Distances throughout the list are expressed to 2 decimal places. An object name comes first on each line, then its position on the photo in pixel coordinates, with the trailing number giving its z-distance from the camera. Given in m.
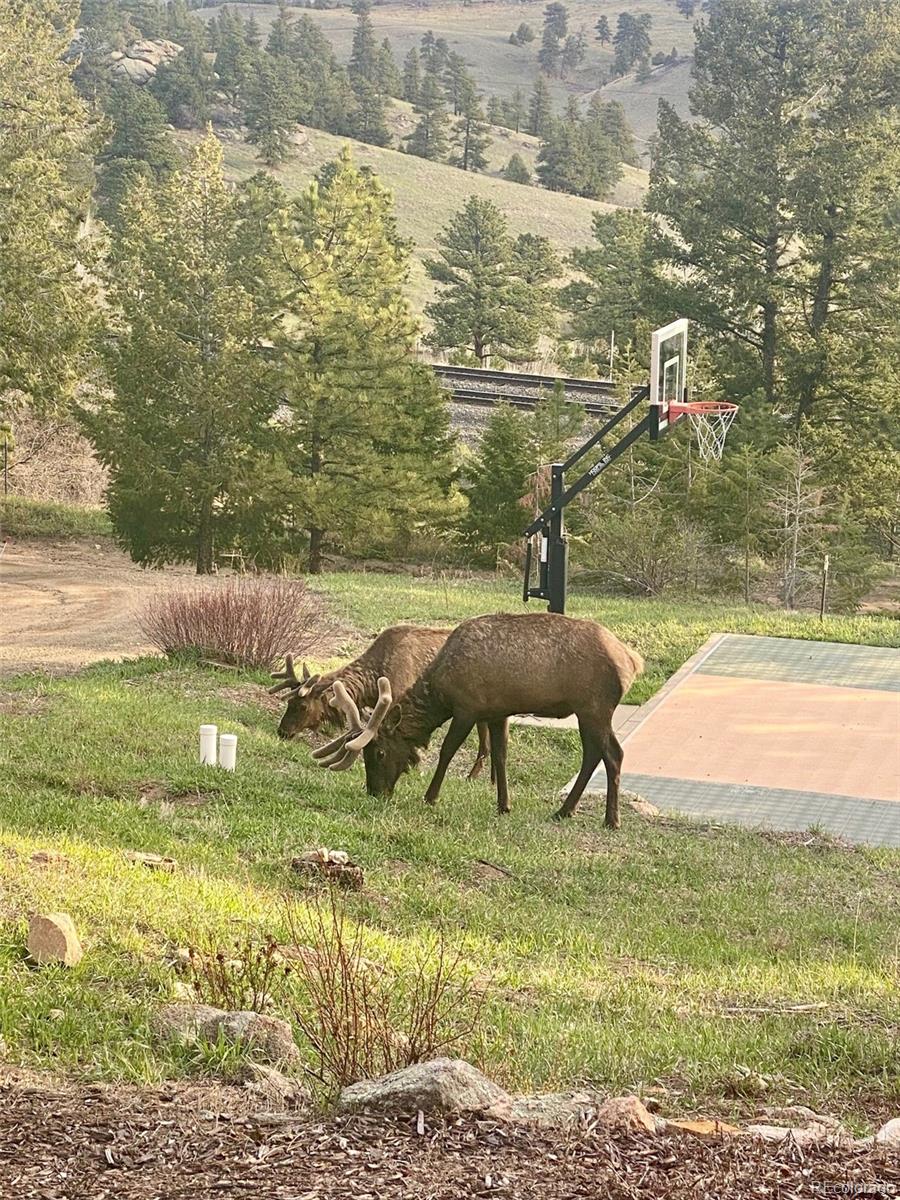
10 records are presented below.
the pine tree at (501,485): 33.53
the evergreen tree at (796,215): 38.69
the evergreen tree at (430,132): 115.69
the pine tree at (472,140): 117.62
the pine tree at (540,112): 132.12
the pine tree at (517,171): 110.25
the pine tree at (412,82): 130.00
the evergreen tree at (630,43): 180.12
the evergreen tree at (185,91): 102.88
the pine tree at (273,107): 100.50
